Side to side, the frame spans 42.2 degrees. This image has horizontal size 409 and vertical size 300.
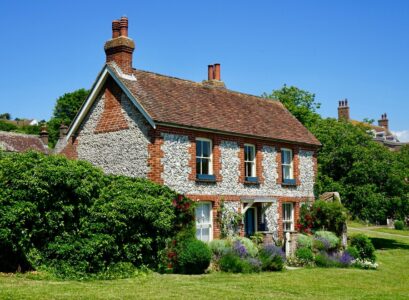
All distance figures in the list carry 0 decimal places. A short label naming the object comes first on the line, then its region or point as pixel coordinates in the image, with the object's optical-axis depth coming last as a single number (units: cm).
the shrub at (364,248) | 2683
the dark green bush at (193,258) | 2011
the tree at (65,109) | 6850
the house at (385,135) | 9244
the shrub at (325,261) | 2480
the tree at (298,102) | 4984
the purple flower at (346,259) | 2542
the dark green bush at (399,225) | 5586
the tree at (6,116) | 13738
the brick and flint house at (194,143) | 2267
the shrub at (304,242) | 2545
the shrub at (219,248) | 2152
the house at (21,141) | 4509
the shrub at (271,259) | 2205
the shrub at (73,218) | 1702
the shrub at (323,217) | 2888
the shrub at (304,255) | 2450
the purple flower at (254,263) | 2145
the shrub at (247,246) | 2194
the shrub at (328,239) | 2631
